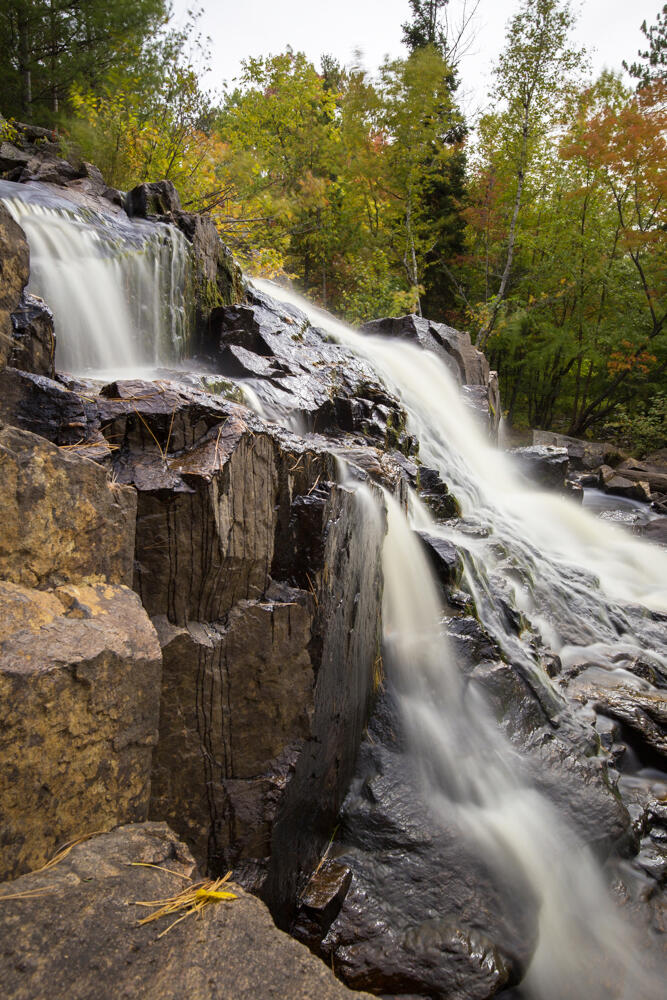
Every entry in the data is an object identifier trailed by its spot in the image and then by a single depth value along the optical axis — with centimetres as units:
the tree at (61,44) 1099
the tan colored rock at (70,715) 147
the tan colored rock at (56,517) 177
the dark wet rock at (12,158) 711
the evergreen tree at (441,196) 1731
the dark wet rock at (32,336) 272
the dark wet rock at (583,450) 1405
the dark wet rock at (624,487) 1155
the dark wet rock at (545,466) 983
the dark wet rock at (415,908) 257
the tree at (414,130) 1484
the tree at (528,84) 1512
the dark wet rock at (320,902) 269
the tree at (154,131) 934
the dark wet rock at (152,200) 647
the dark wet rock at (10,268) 262
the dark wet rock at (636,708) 430
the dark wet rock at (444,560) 470
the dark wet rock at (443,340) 1060
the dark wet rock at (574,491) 995
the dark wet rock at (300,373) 534
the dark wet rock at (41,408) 242
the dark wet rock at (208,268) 622
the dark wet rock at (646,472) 1191
